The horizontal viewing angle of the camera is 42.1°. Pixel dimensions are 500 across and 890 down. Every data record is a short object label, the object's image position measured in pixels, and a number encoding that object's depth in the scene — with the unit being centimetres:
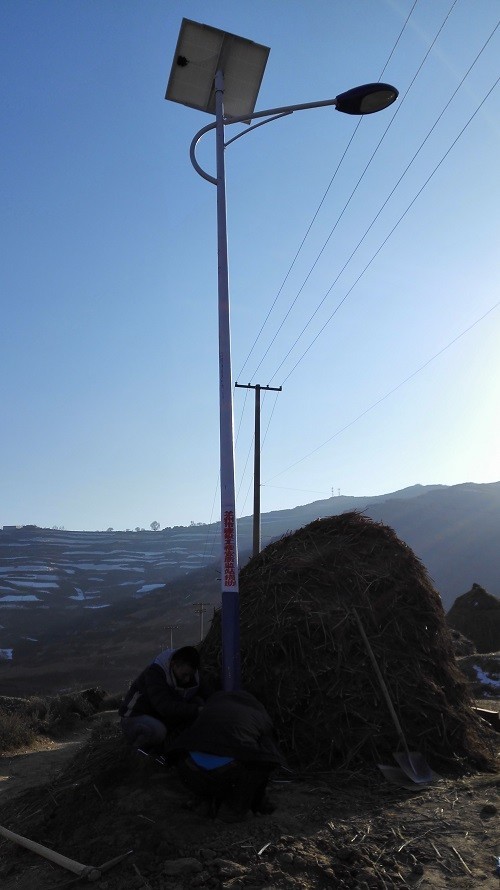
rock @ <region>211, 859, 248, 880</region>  384
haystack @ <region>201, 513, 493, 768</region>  630
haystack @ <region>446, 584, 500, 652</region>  2950
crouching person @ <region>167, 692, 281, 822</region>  470
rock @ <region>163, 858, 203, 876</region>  396
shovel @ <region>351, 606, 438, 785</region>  592
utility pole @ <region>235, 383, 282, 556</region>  2430
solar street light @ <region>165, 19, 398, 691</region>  661
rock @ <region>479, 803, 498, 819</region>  492
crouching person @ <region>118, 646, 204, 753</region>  565
